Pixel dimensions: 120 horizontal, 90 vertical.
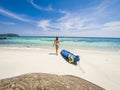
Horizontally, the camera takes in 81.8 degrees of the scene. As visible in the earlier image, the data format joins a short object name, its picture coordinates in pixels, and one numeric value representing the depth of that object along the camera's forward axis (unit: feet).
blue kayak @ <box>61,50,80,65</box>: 17.63
